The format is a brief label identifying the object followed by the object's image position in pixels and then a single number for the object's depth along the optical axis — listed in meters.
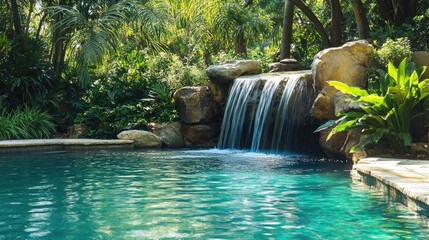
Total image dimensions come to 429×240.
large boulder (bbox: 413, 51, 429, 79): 10.21
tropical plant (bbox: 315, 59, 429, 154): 8.47
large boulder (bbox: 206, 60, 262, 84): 14.18
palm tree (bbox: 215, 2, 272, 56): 20.05
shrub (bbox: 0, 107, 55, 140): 13.76
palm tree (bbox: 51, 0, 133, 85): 15.10
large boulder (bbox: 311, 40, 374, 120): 10.45
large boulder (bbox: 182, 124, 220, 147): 14.42
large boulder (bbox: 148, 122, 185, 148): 14.23
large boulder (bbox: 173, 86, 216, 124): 14.50
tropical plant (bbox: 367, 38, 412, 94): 10.27
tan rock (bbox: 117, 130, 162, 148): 13.79
